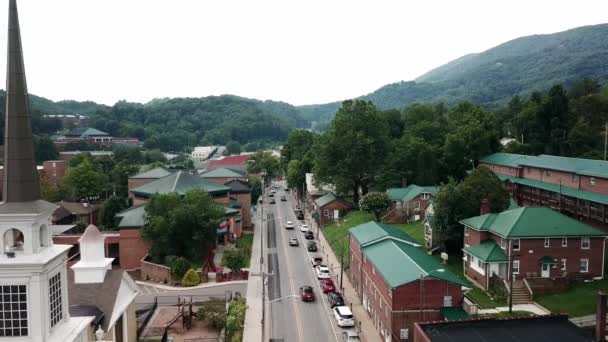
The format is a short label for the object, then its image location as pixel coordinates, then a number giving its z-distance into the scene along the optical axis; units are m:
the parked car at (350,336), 33.09
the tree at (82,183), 87.94
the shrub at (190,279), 47.78
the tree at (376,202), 63.16
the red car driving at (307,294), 42.44
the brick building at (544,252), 37.88
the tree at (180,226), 52.47
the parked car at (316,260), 54.01
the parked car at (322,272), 48.69
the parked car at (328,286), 44.66
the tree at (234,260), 50.69
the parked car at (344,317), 36.53
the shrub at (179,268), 48.91
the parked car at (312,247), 60.53
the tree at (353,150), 76.69
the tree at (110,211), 71.00
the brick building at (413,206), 63.94
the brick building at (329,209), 75.75
